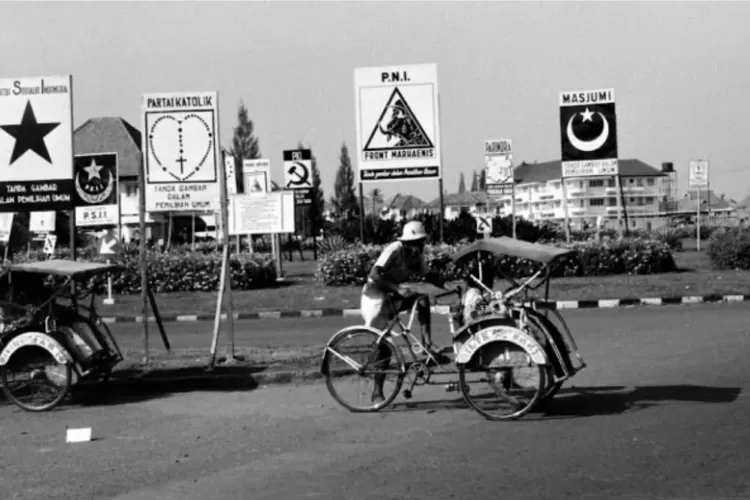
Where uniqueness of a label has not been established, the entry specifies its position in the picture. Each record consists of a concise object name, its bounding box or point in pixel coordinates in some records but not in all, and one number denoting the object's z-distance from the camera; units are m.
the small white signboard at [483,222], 28.56
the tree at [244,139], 91.25
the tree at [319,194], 73.73
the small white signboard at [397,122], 24.89
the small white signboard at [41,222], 32.50
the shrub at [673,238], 43.34
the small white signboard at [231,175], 33.28
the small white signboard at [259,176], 34.25
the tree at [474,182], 194.20
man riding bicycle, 10.02
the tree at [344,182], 101.69
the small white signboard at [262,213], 32.22
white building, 147.62
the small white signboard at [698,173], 41.62
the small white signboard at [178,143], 13.20
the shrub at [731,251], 29.26
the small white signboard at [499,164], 31.50
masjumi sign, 26.97
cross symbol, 13.27
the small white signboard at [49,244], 33.56
